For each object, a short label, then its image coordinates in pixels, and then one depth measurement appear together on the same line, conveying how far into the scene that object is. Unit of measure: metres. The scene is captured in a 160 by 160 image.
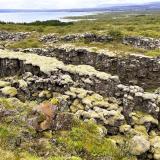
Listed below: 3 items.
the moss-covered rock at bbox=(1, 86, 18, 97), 13.78
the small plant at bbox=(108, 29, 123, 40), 26.94
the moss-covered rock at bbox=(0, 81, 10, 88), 14.72
